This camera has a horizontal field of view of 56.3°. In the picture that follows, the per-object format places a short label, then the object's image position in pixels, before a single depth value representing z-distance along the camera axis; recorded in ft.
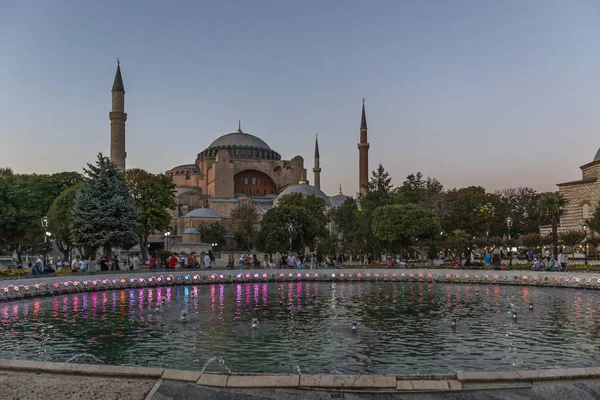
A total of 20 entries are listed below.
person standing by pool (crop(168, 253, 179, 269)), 79.97
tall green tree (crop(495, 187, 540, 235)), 165.32
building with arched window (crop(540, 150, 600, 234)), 142.51
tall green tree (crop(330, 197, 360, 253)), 127.71
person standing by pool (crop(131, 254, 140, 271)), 82.58
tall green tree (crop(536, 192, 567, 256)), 103.35
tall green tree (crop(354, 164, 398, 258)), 112.27
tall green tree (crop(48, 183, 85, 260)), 103.93
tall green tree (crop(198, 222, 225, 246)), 179.73
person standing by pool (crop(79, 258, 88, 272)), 73.00
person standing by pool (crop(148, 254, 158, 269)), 79.46
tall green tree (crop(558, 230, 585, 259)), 112.78
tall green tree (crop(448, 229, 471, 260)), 109.49
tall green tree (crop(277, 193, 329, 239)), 142.74
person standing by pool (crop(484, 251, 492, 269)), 87.27
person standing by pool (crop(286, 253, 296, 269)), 90.58
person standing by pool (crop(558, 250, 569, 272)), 76.39
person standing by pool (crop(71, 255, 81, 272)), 74.91
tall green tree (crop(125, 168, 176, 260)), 103.96
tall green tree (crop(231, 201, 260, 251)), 170.00
